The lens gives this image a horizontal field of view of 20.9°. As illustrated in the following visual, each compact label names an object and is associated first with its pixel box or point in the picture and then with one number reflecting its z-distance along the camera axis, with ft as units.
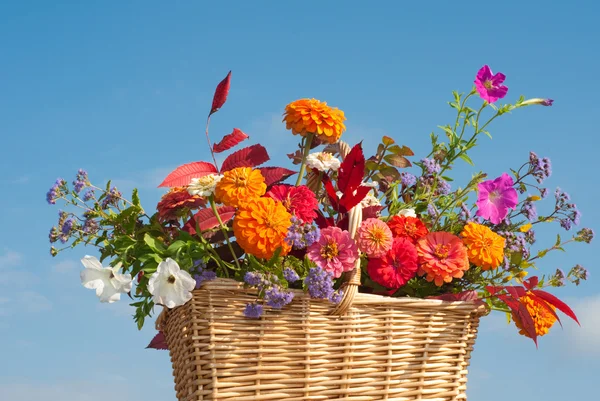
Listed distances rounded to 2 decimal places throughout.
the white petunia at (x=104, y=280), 6.88
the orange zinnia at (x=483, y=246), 7.20
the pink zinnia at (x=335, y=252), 6.83
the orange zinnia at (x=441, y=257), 7.09
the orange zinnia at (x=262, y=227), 6.76
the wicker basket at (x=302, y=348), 6.86
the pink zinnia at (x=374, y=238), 6.96
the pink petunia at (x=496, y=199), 7.43
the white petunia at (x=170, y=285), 6.74
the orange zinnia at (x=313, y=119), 7.20
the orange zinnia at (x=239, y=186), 6.91
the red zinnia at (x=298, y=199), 6.94
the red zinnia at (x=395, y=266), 7.04
